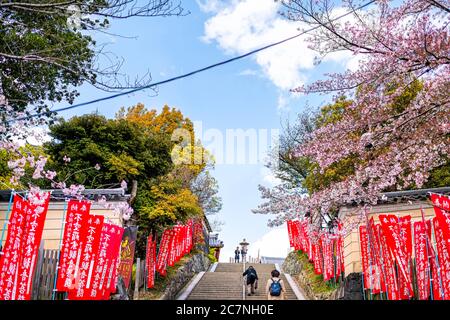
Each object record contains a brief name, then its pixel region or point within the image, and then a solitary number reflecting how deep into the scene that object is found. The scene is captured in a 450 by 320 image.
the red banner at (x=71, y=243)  9.77
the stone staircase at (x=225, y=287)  18.48
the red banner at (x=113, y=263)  11.63
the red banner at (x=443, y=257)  9.73
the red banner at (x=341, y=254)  15.22
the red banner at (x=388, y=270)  11.29
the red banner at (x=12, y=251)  7.98
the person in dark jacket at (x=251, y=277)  17.47
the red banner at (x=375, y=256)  12.09
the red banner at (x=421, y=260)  10.30
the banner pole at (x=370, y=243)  12.70
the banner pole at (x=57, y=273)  9.54
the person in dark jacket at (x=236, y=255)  33.55
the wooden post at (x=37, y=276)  9.06
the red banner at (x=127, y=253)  13.55
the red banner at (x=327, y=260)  16.28
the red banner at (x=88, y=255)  10.28
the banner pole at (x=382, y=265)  11.54
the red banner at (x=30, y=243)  8.34
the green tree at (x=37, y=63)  9.93
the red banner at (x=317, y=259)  18.22
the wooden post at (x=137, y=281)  14.59
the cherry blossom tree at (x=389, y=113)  7.09
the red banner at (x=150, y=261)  16.16
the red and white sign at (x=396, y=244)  10.99
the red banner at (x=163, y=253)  17.80
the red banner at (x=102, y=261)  10.88
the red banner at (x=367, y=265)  12.48
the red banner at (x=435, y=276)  9.89
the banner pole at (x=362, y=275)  13.31
